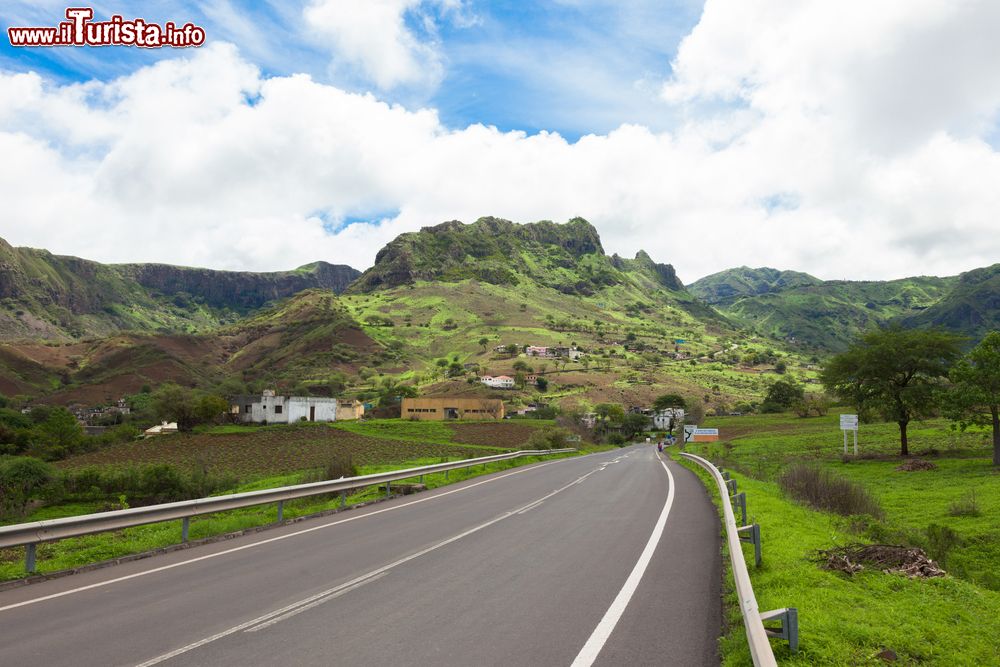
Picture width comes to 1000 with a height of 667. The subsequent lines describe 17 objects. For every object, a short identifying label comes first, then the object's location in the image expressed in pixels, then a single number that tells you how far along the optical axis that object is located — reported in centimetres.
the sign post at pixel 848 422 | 3609
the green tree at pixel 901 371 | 3597
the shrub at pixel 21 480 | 4038
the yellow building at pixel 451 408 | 11788
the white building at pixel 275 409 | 10312
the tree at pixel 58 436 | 6938
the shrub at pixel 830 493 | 1628
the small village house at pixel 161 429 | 8606
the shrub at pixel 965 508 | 1758
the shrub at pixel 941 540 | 1302
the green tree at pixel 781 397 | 11330
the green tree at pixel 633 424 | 12678
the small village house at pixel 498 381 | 15900
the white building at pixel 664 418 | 13766
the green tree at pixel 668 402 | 14075
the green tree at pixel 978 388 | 2798
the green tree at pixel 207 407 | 8975
